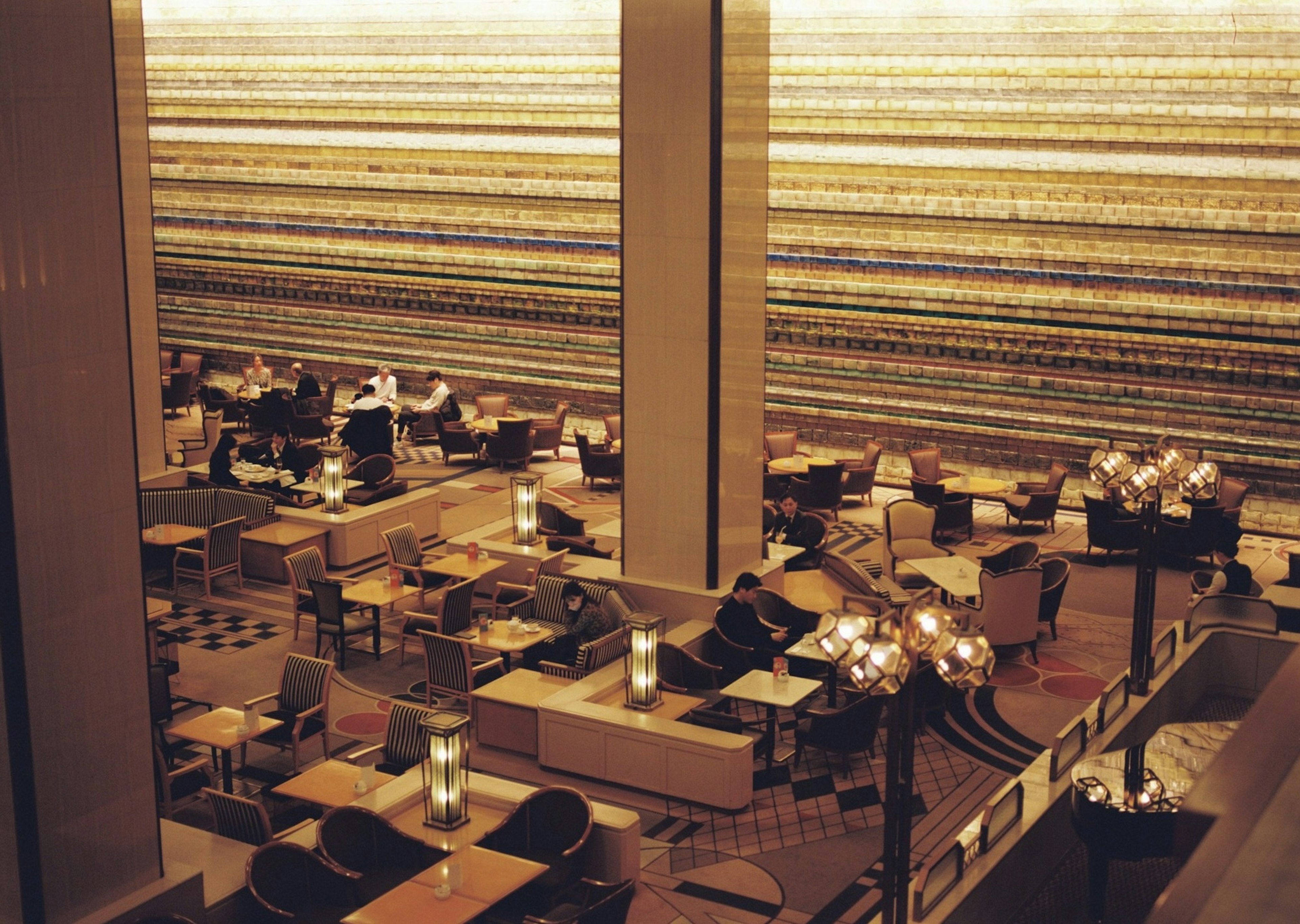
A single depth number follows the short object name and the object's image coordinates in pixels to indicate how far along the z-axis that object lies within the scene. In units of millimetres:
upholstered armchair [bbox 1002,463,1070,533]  13117
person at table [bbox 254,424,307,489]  13867
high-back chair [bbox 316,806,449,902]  6613
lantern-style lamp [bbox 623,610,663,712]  8234
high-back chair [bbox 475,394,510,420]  16875
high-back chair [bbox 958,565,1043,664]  10023
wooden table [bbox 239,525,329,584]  11773
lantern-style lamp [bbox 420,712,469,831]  6824
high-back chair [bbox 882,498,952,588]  11102
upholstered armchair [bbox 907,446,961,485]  13734
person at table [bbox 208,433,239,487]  12938
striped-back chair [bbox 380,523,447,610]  11031
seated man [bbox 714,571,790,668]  9070
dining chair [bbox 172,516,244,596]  11531
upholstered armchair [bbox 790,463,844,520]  13445
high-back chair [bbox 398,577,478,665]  9758
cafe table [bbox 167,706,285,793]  7703
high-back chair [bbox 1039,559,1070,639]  10406
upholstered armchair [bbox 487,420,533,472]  15531
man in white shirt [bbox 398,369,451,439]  16812
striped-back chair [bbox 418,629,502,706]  8922
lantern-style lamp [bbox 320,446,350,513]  12133
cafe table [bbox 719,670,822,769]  8133
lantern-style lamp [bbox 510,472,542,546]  11453
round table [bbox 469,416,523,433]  16047
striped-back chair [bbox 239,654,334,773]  8188
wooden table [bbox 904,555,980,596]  10273
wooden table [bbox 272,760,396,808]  7074
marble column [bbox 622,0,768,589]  9219
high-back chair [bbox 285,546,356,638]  10328
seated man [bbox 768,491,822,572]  11625
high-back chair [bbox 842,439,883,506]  14094
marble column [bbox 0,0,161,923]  5281
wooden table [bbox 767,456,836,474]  14023
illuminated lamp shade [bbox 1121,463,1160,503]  8328
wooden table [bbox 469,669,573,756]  8492
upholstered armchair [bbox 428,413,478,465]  16016
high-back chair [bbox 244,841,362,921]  6254
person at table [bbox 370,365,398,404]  16828
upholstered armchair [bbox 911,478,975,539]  12883
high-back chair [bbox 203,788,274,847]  6727
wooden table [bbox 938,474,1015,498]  13344
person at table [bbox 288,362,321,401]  17062
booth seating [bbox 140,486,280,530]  12242
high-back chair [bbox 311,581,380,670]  9891
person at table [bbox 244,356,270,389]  18297
